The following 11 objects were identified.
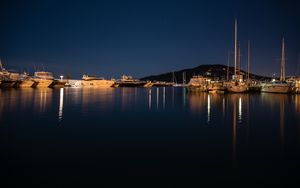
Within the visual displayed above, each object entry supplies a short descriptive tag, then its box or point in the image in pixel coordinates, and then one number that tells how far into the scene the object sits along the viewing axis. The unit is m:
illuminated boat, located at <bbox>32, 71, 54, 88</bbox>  102.11
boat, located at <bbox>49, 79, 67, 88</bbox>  116.38
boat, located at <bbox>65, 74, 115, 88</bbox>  154.62
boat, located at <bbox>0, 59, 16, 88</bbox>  84.69
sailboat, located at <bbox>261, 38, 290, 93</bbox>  52.75
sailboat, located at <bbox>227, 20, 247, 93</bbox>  48.88
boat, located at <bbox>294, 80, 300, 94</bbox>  52.12
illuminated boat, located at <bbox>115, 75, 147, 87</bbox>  172.57
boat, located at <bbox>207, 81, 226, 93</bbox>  55.75
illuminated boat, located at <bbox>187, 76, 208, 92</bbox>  66.51
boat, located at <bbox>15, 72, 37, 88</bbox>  91.88
